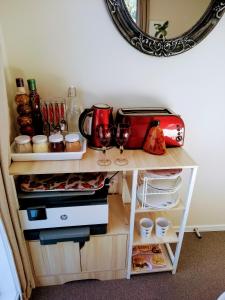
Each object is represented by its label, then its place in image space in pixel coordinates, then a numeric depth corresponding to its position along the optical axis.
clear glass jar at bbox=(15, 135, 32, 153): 1.14
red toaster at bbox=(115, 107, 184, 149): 1.23
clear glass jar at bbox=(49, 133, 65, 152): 1.16
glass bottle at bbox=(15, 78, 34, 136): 1.18
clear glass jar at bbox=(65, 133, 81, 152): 1.17
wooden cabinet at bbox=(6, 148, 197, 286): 1.12
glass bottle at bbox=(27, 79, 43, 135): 1.19
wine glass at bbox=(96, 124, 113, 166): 1.15
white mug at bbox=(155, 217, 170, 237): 1.42
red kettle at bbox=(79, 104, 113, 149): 1.20
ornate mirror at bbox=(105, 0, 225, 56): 1.18
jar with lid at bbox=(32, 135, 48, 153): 1.15
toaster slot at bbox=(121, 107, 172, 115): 1.29
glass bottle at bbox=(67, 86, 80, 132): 1.31
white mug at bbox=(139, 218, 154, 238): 1.40
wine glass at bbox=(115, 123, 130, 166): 1.16
